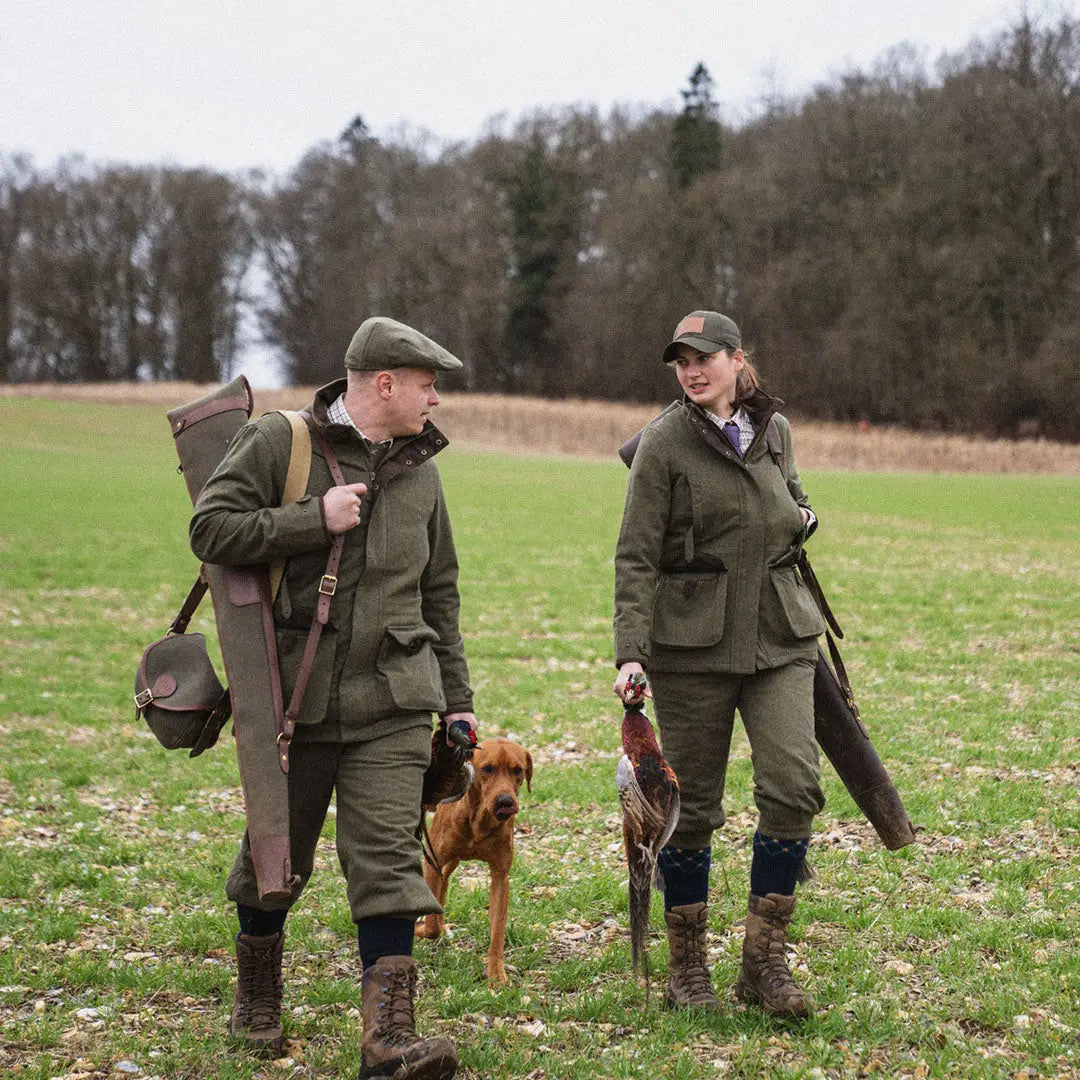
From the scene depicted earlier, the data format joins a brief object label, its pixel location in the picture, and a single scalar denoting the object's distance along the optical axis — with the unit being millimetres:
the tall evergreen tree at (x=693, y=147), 70500
